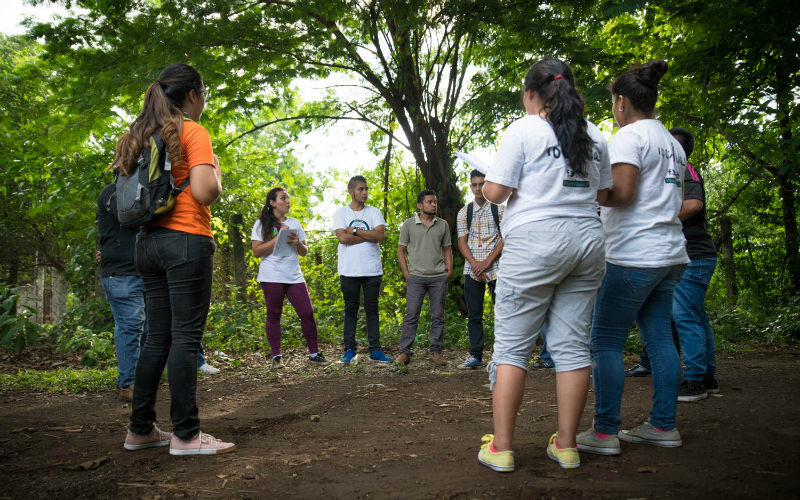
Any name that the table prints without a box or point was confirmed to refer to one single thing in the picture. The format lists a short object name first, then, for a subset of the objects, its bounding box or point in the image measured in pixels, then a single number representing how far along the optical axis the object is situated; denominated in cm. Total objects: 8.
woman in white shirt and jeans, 288
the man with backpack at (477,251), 638
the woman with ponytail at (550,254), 254
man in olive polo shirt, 675
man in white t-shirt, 680
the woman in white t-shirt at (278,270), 668
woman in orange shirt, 297
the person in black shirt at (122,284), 487
